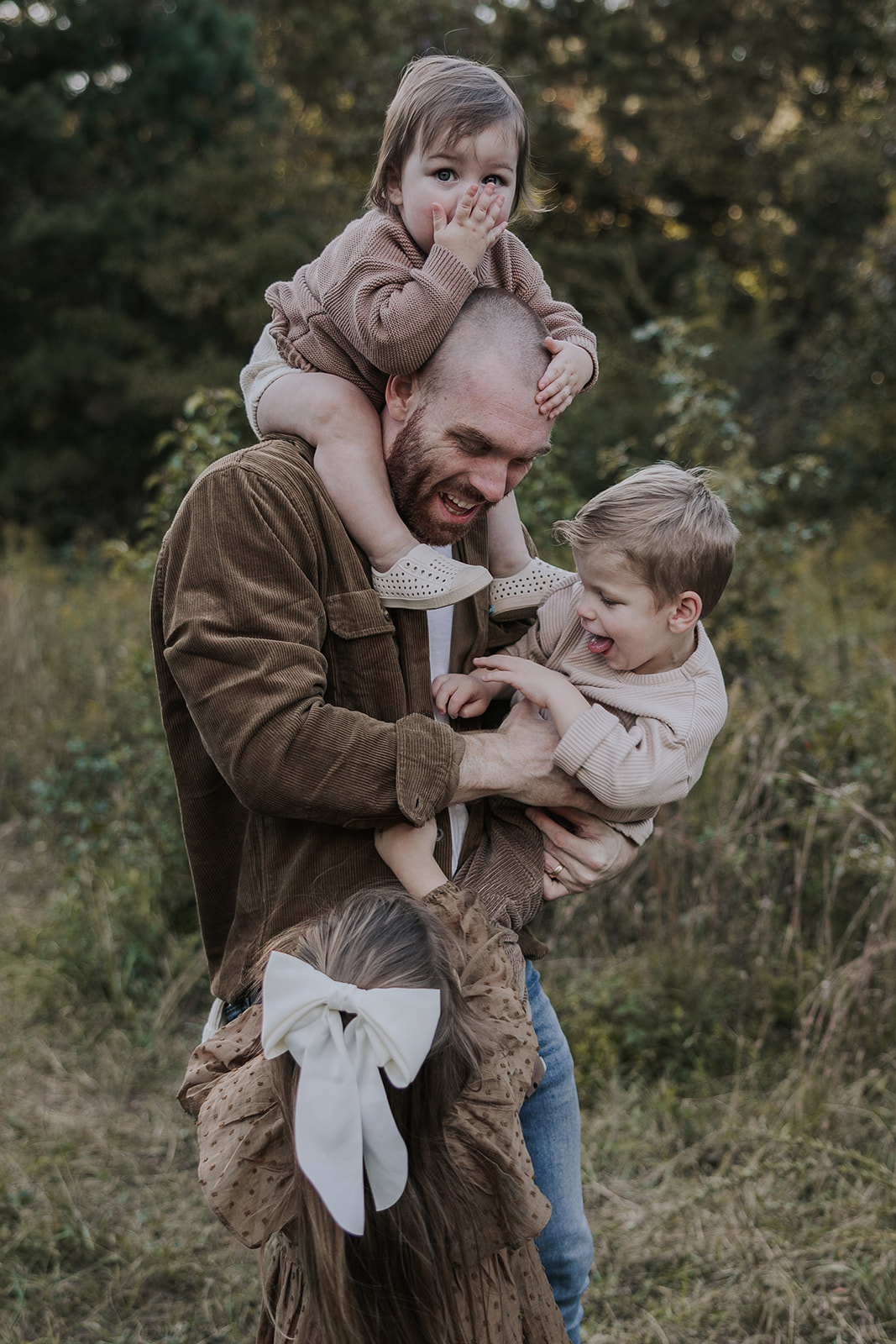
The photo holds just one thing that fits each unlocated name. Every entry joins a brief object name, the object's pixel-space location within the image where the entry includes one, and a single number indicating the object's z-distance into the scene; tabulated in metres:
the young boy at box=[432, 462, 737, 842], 1.81
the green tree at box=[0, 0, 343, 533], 12.41
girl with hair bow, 1.32
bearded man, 1.59
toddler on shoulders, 1.75
